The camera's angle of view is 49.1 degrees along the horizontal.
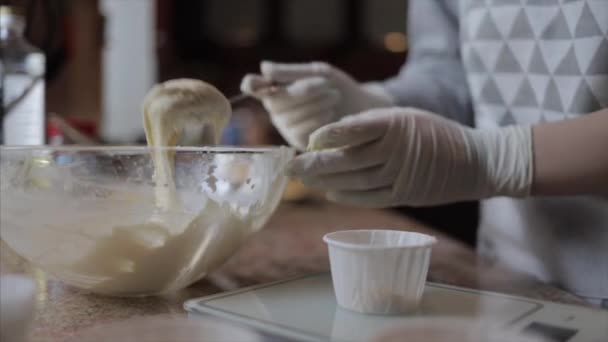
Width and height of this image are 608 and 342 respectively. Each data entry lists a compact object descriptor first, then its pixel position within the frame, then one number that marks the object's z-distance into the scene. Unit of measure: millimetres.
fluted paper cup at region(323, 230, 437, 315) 572
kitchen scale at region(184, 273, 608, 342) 535
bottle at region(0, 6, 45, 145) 1199
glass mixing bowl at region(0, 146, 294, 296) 652
